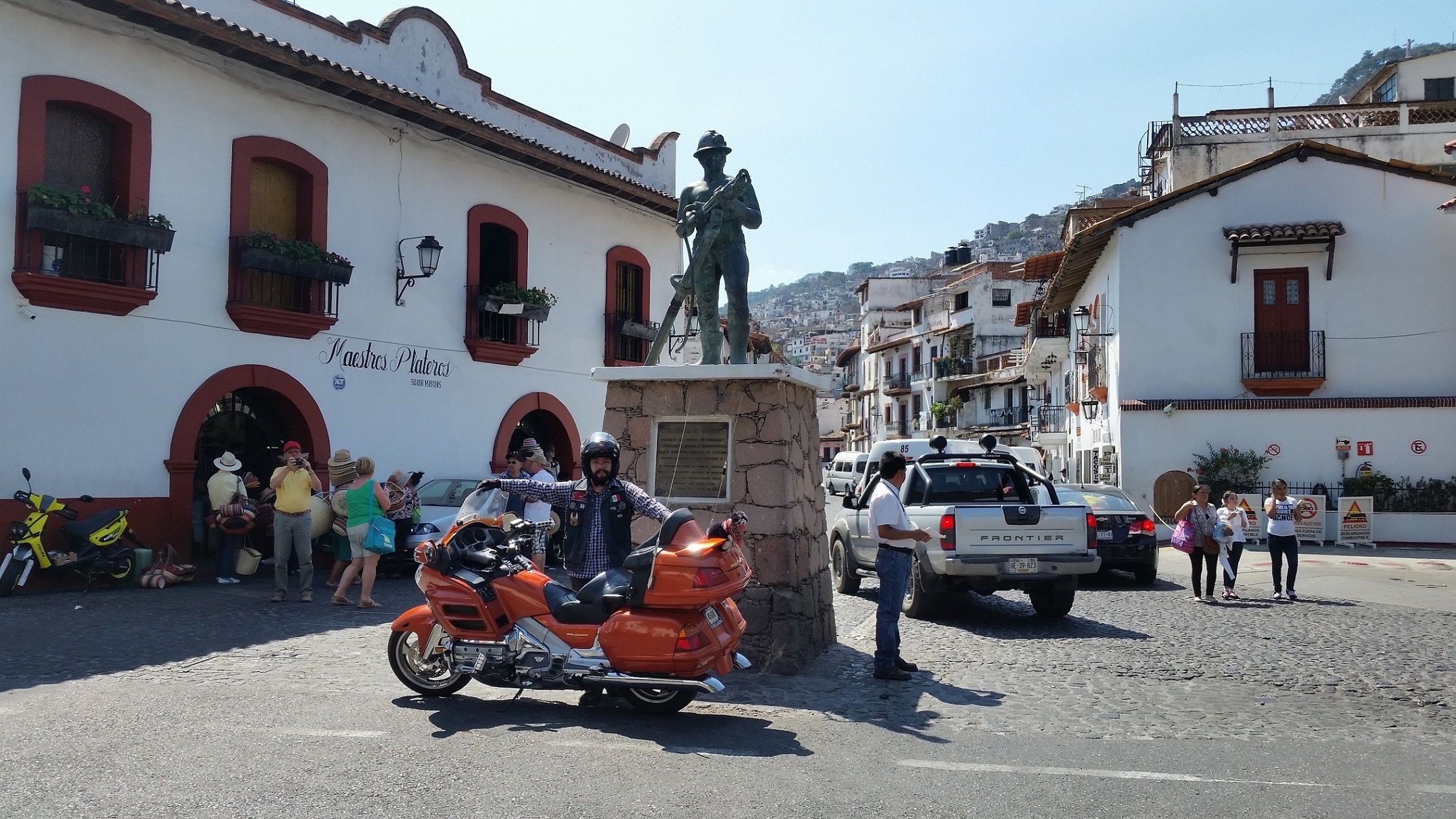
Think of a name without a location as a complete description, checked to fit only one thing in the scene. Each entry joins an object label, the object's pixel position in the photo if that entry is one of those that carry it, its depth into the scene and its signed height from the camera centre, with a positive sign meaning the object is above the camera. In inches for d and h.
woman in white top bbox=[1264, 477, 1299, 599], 501.4 -32.2
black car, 561.3 -42.1
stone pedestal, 315.6 -5.0
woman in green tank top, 426.0 -26.1
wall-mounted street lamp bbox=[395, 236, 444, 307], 642.8 +110.0
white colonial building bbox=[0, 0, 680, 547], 482.9 +107.5
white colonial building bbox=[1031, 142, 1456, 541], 876.0 +113.4
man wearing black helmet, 263.4 -14.2
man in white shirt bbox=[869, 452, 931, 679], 302.7 -29.6
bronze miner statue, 347.6 +67.3
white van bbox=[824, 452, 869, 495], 1307.6 -21.6
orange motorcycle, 239.9 -38.1
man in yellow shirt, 440.5 -29.2
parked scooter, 448.5 -43.5
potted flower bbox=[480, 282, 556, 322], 708.0 +97.1
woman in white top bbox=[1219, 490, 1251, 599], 501.7 -29.4
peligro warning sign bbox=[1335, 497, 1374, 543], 822.5 -43.8
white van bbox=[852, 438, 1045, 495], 687.1 +4.0
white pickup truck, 415.5 -36.5
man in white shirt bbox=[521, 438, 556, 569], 466.6 -8.9
